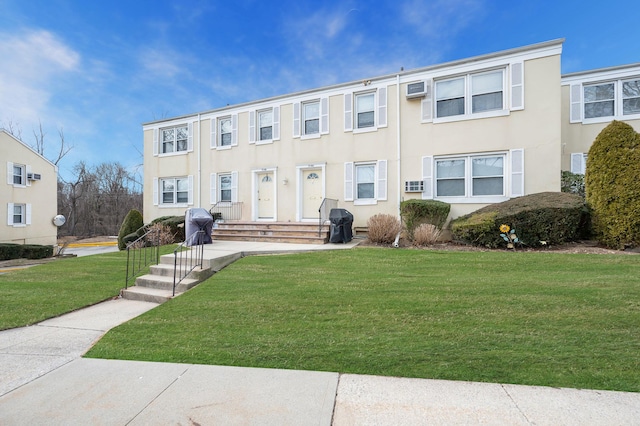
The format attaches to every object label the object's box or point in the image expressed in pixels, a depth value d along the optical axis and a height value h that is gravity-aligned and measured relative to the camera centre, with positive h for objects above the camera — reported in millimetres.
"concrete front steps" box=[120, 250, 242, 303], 5488 -1254
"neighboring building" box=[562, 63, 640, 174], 10258 +3833
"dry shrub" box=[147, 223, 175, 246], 11219 -763
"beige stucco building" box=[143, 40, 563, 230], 9375 +2694
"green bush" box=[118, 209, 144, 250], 13266 -386
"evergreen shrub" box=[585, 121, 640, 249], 7098 +715
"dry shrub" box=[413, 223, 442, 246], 8680 -545
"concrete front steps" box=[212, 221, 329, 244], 9905 -574
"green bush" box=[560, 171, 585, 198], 9906 +1069
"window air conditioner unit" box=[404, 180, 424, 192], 10539 +1033
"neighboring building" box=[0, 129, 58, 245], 15977 +1149
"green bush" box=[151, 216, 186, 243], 12125 -461
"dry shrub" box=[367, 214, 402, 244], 9062 -394
